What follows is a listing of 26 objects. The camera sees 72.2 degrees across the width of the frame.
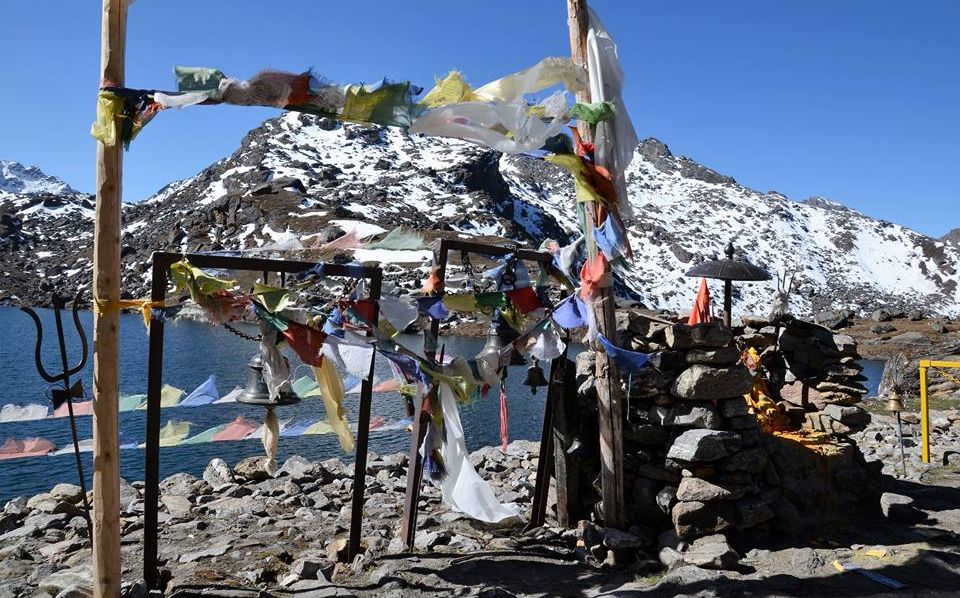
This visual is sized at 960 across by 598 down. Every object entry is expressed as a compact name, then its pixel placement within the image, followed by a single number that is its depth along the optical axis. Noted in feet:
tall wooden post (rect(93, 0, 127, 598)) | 17.98
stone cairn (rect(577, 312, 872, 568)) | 25.50
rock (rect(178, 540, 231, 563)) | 24.26
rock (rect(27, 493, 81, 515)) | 33.71
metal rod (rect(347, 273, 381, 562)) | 23.97
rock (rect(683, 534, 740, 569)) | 23.15
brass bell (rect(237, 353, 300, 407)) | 21.50
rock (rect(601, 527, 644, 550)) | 24.59
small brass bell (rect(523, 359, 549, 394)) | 28.86
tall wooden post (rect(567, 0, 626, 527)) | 25.00
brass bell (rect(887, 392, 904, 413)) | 37.73
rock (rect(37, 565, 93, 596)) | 20.94
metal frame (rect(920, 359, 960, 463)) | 42.22
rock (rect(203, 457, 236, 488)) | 40.70
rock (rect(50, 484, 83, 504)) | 37.07
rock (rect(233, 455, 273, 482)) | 41.32
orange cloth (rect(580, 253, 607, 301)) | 24.84
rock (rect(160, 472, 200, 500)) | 38.51
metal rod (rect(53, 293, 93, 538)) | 20.83
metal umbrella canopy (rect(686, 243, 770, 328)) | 39.24
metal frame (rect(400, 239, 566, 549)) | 25.08
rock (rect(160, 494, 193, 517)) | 33.17
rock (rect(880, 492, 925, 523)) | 28.81
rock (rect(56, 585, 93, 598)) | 18.81
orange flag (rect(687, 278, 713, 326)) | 35.37
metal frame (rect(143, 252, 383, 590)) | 20.15
